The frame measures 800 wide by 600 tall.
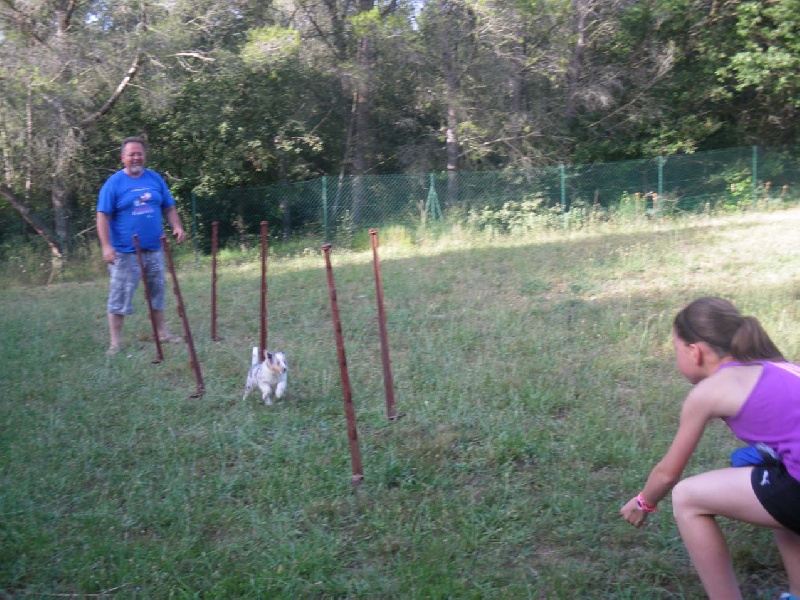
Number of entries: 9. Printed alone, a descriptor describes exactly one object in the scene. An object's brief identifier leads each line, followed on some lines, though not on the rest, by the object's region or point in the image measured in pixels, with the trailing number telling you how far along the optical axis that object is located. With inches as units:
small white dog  193.5
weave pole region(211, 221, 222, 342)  264.4
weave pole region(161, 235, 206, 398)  202.6
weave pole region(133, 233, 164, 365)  236.2
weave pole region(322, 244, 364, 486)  142.9
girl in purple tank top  88.0
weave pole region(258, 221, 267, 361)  207.1
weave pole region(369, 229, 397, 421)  177.8
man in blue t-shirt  253.4
